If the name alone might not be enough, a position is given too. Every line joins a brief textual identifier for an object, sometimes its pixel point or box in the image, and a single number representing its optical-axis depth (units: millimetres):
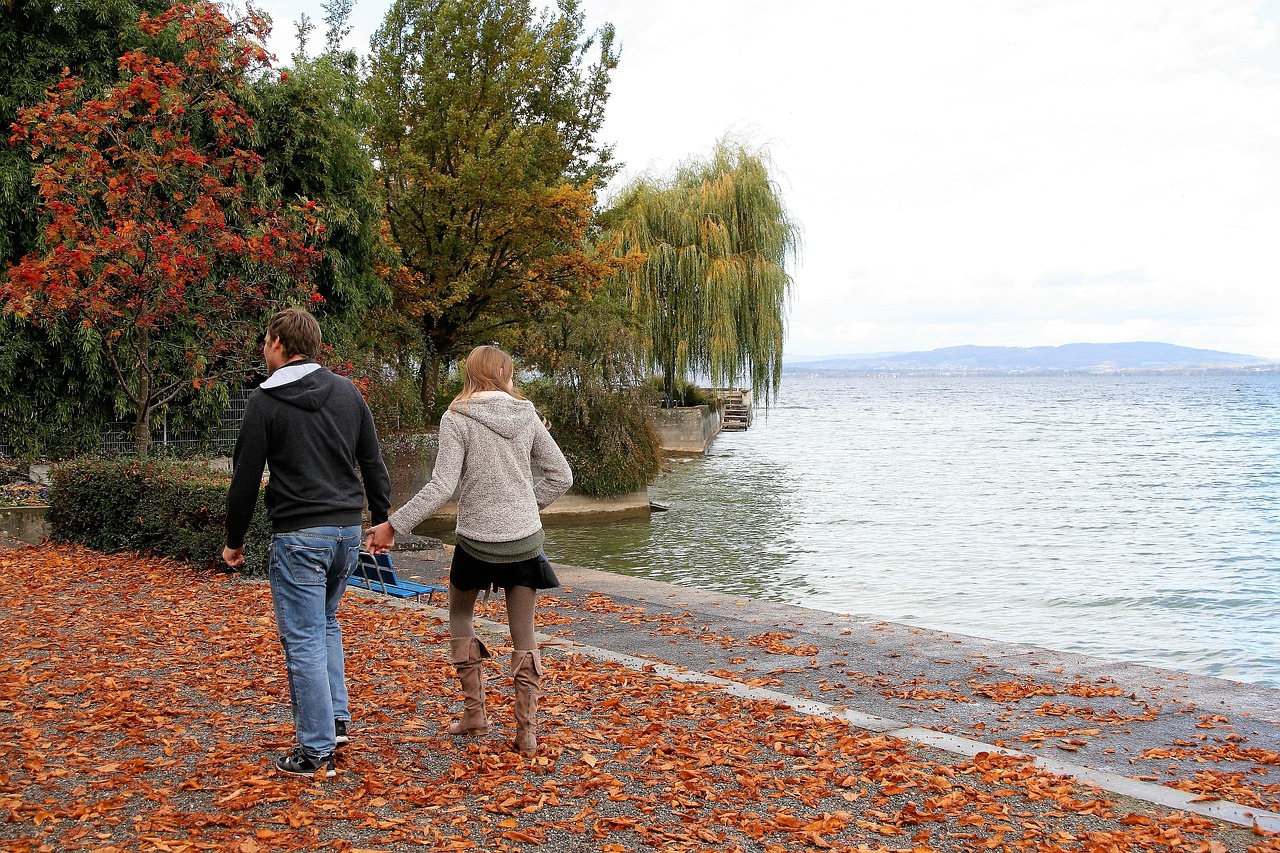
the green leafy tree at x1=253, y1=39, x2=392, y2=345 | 20797
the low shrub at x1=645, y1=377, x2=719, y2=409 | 45075
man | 4703
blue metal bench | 10516
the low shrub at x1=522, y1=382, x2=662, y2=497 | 25203
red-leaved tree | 11297
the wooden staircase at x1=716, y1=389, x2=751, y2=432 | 60344
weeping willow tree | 38844
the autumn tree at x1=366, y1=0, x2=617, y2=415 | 23891
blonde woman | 5047
